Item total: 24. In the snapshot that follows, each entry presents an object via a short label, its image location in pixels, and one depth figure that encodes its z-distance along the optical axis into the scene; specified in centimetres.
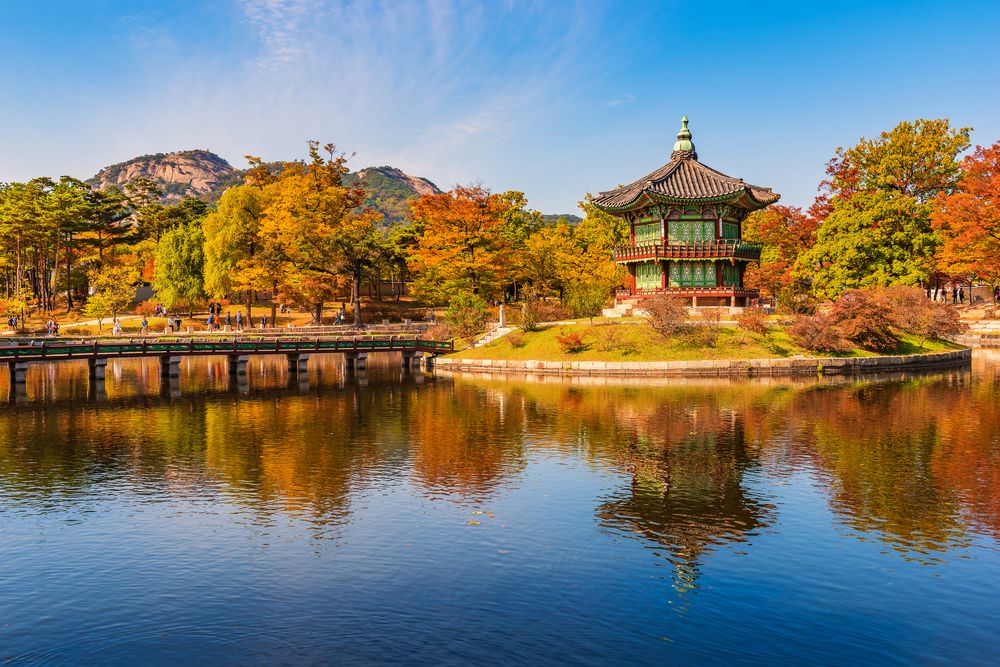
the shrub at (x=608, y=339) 5856
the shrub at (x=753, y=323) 5900
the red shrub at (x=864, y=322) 5888
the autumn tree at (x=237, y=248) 8931
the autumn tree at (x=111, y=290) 8656
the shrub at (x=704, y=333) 5772
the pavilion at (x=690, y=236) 7275
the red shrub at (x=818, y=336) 5781
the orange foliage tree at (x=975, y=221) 7875
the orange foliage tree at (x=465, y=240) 8781
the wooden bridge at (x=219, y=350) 4956
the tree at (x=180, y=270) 9369
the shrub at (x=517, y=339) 6288
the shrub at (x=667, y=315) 5862
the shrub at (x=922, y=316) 6438
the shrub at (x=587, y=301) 6638
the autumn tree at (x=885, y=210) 8388
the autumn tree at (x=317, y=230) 8881
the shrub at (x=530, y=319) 6462
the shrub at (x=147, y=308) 9556
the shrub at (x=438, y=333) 7288
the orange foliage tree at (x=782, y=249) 9544
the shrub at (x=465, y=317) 7062
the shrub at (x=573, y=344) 5881
